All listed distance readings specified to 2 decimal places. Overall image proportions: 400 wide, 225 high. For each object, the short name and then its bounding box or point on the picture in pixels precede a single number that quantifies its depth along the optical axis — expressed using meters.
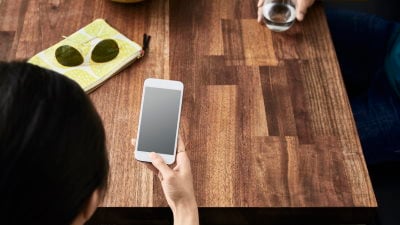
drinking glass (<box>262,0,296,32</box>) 1.13
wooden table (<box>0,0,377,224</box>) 0.91
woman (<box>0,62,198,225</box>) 0.54
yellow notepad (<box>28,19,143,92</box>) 1.03
